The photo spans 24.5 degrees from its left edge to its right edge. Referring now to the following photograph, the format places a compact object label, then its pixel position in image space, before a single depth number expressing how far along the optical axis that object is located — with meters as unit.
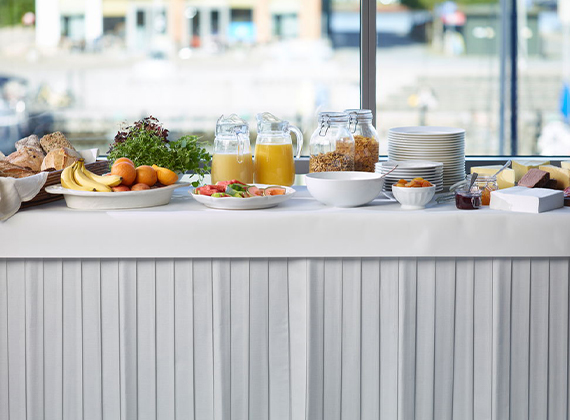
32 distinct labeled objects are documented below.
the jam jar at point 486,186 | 4.08
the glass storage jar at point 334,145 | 4.21
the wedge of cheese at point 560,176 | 4.14
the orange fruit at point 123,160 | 4.07
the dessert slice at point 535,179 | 4.10
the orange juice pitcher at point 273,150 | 4.24
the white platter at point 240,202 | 3.97
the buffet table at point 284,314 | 3.93
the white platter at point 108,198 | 3.98
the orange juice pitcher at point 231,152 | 4.22
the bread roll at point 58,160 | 4.19
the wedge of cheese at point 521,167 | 4.28
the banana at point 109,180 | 4.00
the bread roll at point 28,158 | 4.20
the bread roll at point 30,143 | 4.29
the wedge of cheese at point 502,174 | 4.18
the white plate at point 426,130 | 4.26
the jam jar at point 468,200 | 3.99
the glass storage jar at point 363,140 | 4.28
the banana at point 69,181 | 4.01
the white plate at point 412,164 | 4.13
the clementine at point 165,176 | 4.12
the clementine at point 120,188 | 4.01
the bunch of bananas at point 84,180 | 4.00
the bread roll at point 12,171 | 4.04
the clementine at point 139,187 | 4.03
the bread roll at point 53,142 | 4.30
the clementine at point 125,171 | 4.03
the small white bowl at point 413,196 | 3.98
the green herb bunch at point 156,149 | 4.22
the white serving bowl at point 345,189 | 3.99
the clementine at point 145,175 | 4.07
